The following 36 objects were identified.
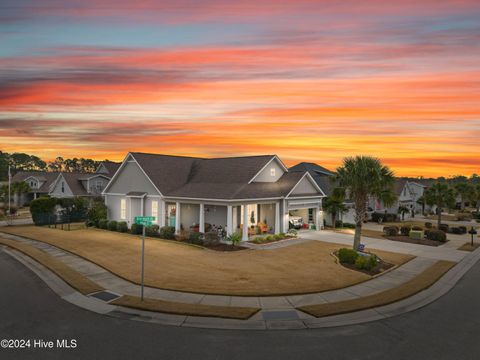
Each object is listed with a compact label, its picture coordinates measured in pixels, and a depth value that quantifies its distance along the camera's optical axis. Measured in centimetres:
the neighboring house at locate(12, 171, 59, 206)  7075
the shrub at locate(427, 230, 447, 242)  3197
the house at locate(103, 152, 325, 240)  3105
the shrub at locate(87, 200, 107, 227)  3828
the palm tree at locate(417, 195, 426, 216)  6143
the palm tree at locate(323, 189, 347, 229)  3797
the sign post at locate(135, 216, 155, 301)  1364
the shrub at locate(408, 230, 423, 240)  3259
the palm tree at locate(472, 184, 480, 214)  6612
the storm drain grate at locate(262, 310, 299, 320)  1266
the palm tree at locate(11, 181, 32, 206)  6355
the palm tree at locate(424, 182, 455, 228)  4418
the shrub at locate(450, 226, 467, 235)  3916
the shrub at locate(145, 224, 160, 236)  3159
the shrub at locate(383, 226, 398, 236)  3481
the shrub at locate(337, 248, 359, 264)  2135
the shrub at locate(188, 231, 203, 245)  2770
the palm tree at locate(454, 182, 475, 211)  6950
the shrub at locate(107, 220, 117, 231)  3553
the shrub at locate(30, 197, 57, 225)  4044
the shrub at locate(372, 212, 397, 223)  5009
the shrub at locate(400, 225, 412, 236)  3502
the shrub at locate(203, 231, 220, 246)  2731
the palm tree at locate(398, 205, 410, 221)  5448
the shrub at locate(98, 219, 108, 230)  3672
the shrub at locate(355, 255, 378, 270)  2016
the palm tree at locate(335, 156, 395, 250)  2398
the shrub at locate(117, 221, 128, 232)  3459
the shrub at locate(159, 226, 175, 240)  3008
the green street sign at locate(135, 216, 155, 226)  1363
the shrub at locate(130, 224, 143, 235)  3276
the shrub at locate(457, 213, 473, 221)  5869
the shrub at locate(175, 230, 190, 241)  2904
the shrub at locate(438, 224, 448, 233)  4032
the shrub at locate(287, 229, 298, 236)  3257
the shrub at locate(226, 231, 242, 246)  2683
